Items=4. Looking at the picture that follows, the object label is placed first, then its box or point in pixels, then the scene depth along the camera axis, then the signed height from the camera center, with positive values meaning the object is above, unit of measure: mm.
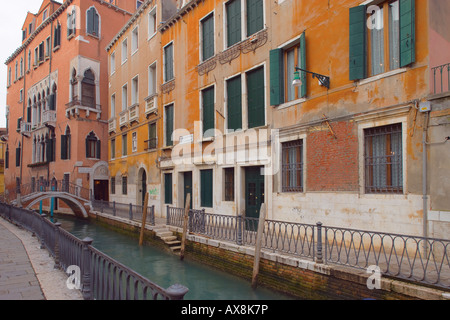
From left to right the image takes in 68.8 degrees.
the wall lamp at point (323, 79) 9242 +2600
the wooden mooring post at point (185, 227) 11281 -1911
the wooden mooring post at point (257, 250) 8016 -1938
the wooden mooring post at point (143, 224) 13633 -2202
